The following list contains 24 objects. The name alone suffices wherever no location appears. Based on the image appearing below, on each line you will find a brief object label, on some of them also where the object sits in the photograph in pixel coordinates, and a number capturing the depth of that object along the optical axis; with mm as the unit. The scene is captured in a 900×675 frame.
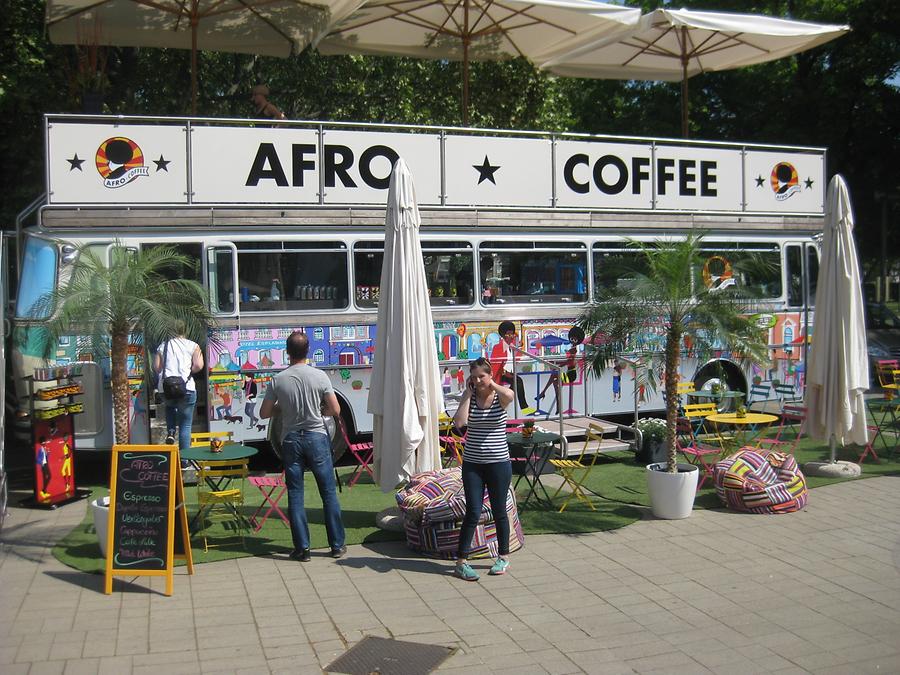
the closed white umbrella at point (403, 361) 7672
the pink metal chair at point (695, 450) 9547
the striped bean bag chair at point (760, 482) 8773
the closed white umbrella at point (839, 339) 9820
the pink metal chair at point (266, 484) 8000
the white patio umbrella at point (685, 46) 13516
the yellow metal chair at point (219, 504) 7648
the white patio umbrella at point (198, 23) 11906
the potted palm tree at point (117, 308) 7859
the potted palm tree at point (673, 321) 8461
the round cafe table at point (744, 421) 9680
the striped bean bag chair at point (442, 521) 7387
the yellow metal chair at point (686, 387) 11938
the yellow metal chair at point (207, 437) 8752
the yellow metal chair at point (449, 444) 10000
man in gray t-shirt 7117
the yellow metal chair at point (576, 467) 8664
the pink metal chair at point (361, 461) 9625
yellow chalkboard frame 6605
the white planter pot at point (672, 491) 8477
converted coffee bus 9664
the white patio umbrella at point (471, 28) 13523
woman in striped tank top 6797
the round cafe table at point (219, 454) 7648
